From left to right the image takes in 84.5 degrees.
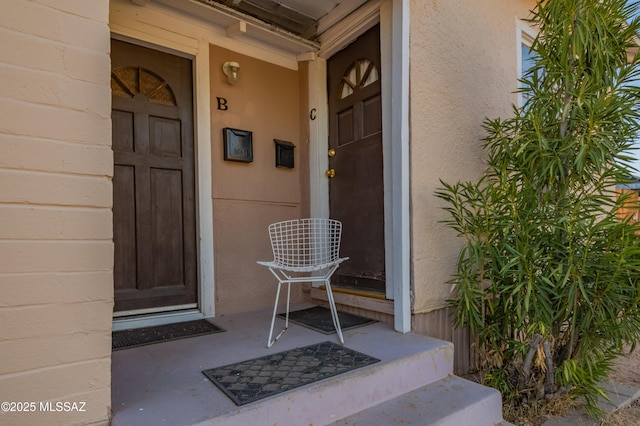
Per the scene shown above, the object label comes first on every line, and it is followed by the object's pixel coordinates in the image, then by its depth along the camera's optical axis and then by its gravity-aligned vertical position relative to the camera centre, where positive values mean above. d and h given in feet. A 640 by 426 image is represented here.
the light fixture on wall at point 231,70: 9.43 +3.71
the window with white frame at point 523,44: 10.72 +5.10
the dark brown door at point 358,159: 9.05 +1.30
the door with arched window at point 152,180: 8.23 +0.70
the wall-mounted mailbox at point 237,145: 9.46 +1.72
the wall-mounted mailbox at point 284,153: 10.48 +1.62
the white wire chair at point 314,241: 8.79 -0.93
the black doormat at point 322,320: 7.98 -2.76
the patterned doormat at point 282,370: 4.98 -2.61
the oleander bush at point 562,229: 6.19 -0.45
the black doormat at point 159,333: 7.07 -2.71
